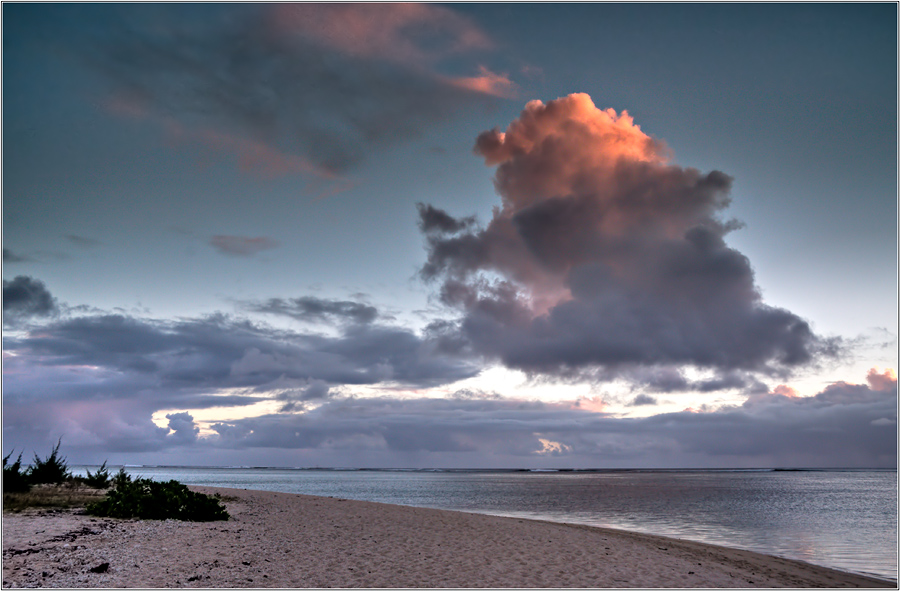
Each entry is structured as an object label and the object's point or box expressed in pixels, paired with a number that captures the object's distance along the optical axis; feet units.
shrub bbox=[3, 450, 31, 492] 82.94
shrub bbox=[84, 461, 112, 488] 99.09
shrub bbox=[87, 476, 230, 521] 65.26
